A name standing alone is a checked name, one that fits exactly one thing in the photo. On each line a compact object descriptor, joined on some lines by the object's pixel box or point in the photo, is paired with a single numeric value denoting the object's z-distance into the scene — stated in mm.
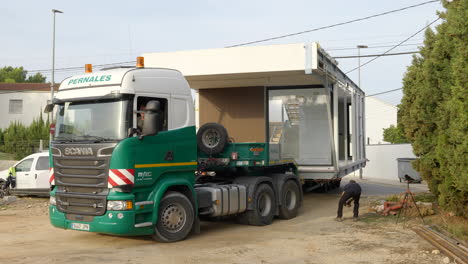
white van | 15547
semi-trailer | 8266
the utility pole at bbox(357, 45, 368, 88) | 32469
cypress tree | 9555
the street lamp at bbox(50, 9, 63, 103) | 28342
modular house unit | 11812
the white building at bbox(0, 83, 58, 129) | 41688
